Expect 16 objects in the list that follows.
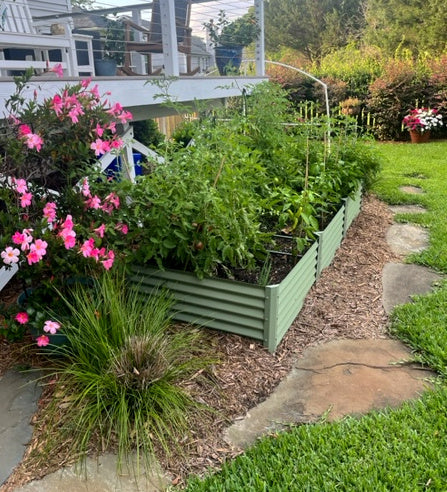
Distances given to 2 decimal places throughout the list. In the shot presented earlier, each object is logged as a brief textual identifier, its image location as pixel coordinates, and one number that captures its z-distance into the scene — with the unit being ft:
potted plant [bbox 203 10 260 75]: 21.86
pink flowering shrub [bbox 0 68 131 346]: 7.55
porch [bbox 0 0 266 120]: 12.33
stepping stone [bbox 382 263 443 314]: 11.57
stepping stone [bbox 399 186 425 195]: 21.49
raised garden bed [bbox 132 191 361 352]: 8.82
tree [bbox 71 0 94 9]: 21.90
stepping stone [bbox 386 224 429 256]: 14.75
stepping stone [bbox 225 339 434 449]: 7.48
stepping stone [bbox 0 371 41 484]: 6.64
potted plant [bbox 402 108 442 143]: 35.29
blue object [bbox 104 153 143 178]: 19.15
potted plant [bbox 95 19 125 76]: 17.48
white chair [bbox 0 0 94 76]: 12.05
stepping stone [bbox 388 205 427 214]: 18.70
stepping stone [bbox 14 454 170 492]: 6.17
